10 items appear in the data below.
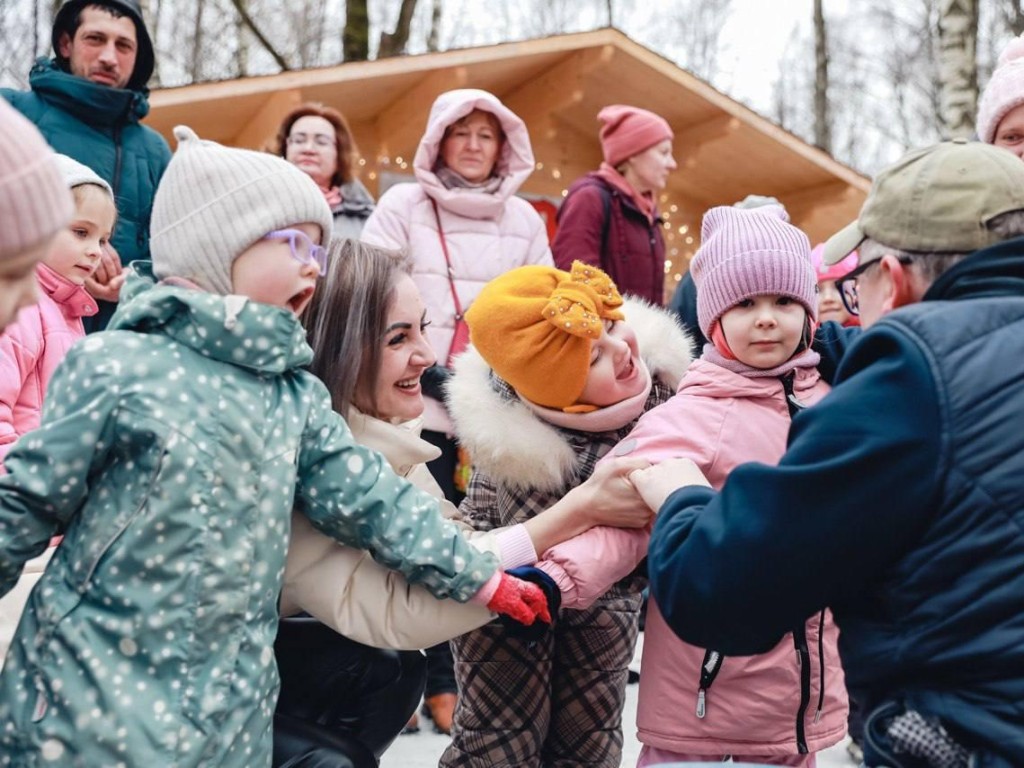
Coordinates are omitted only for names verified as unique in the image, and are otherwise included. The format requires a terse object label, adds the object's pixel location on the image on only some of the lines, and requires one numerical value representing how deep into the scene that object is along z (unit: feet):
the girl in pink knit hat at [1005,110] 11.85
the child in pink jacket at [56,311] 10.39
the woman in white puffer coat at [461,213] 15.29
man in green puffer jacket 14.39
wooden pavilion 23.32
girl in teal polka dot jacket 6.15
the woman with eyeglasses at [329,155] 16.65
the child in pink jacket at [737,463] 8.27
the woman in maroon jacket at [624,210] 17.87
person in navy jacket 5.28
